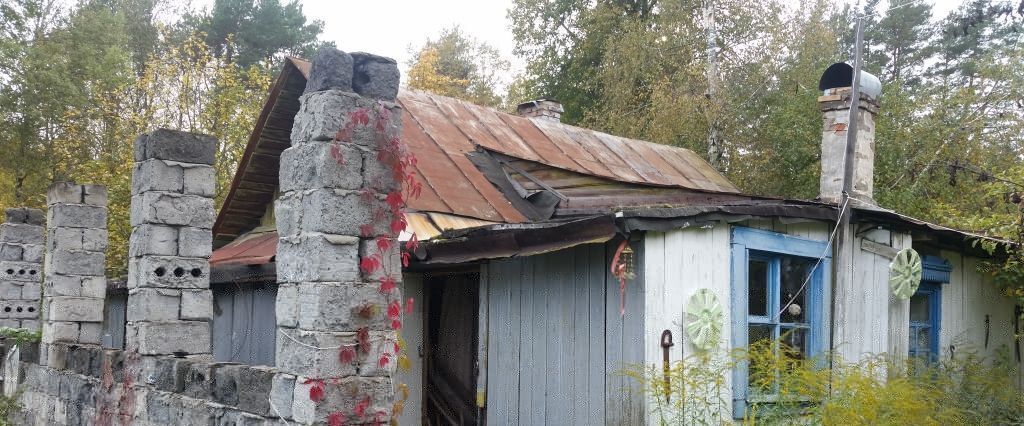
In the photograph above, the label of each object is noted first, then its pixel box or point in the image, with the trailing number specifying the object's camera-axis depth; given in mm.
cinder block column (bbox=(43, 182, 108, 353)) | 10609
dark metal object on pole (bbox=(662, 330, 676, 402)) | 7169
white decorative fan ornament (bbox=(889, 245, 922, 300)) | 9277
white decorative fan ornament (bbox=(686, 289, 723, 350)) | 7266
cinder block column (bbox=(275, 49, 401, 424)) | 5312
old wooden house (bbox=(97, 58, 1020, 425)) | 7383
